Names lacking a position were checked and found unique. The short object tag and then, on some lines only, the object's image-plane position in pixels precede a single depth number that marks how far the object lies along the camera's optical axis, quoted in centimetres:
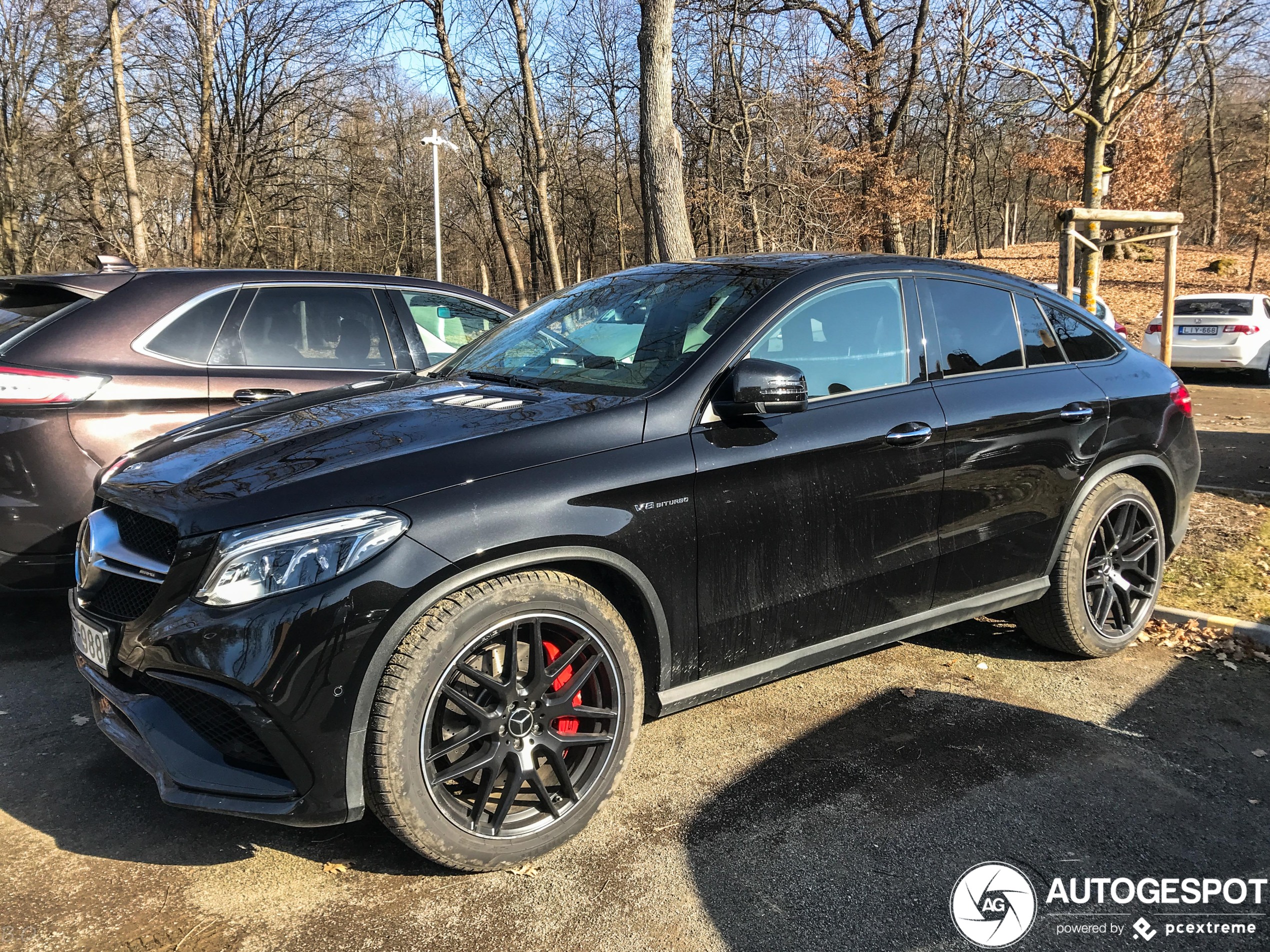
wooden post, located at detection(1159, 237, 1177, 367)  798
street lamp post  2145
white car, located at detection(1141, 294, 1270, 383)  1498
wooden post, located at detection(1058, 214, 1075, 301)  732
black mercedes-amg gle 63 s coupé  239
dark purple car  396
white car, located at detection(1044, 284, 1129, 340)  941
